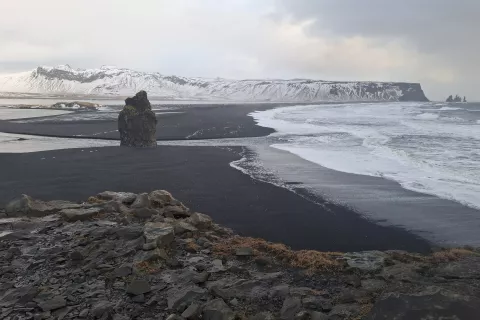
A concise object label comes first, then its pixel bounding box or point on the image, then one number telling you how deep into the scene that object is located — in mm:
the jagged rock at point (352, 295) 6676
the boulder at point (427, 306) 5508
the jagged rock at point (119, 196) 12281
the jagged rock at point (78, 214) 10789
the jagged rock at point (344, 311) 6105
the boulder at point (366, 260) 8117
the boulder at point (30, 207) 11284
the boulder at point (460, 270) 7406
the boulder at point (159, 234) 8867
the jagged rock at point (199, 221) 10580
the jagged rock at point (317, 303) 6492
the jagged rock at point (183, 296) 6590
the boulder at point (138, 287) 6977
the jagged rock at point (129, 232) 9452
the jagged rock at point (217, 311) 6082
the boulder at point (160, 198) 12117
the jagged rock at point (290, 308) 6219
